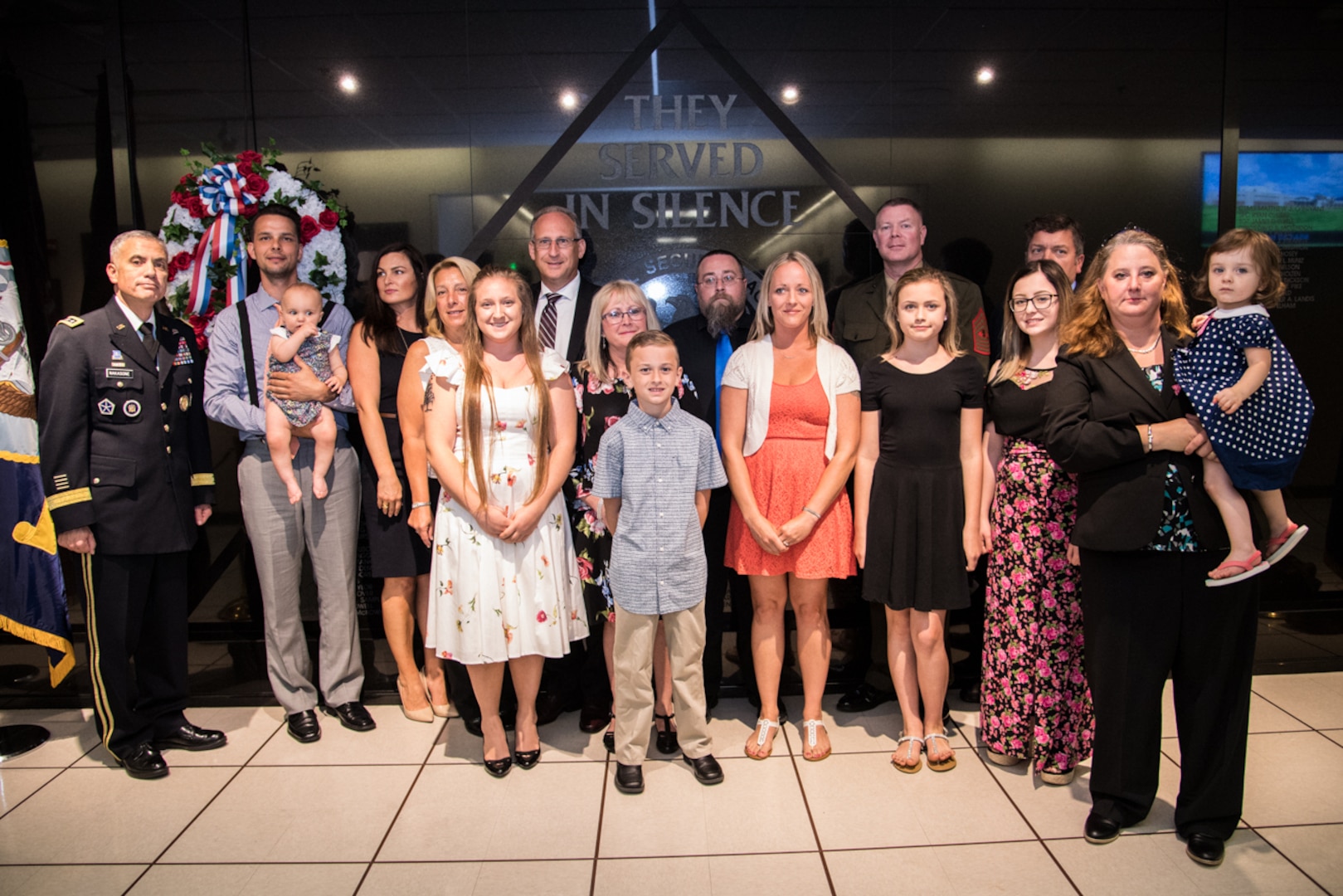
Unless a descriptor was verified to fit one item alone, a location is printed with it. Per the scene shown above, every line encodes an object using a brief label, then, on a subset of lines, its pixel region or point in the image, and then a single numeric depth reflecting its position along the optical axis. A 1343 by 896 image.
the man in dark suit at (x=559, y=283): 3.51
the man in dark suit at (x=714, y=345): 3.36
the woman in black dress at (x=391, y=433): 3.38
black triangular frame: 3.98
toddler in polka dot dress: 2.33
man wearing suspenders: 3.35
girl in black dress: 2.95
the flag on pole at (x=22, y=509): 3.37
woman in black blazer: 2.46
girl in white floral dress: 2.94
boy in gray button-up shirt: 2.83
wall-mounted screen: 4.01
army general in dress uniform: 3.01
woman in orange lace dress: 3.08
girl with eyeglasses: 2.87
